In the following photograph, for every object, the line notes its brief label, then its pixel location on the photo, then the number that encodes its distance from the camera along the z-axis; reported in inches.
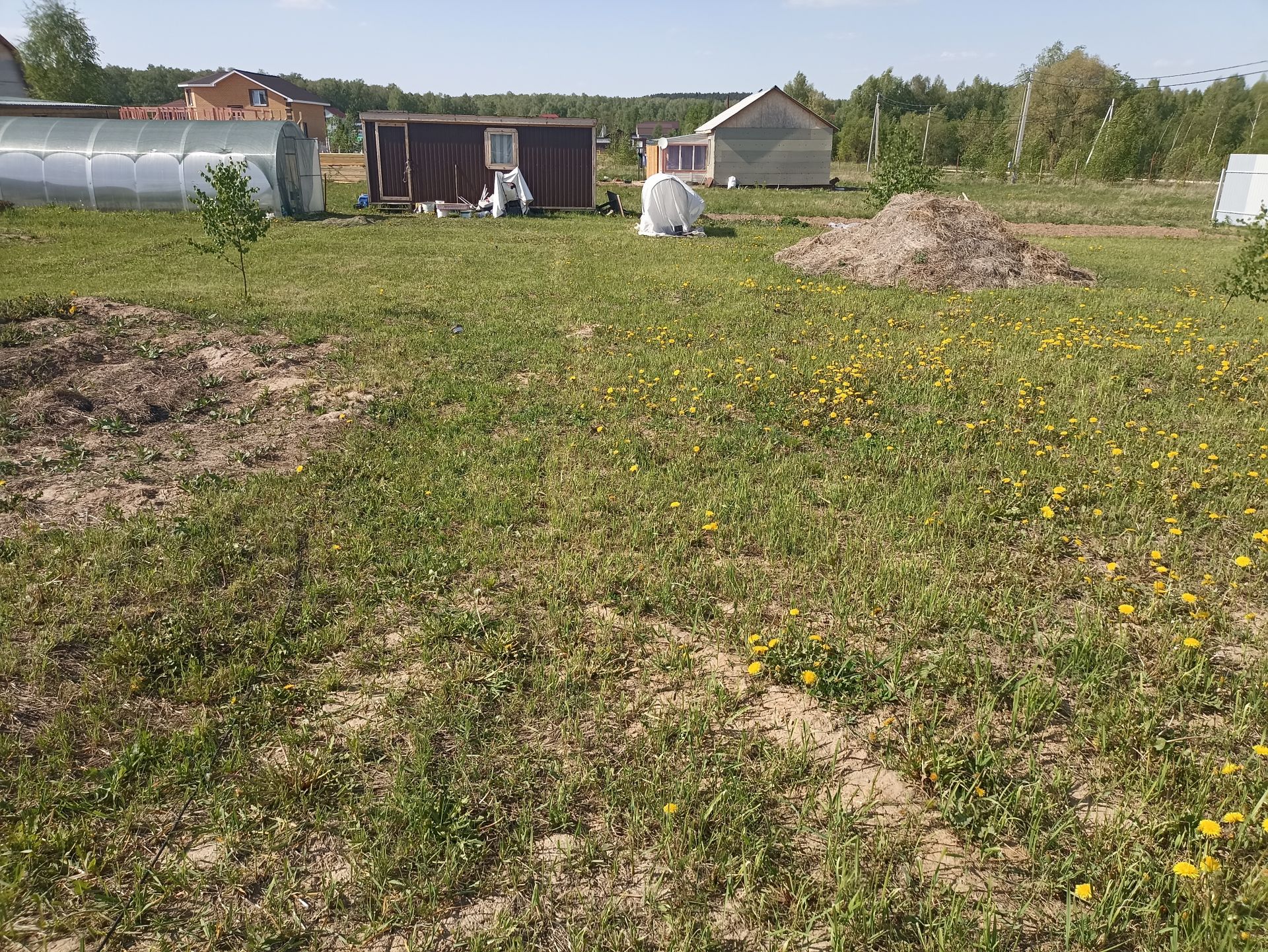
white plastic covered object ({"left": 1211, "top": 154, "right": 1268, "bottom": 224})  1112.8
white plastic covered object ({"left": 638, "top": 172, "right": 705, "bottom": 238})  878.4
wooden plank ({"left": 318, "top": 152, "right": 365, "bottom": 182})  1350.9
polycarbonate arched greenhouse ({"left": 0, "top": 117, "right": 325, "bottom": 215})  908.0
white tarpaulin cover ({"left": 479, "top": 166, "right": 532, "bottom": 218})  1062.4
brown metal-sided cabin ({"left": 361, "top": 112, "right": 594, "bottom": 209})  1062.4
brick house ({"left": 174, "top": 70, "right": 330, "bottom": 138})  2431.1
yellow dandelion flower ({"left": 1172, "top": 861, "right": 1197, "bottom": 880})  100.0
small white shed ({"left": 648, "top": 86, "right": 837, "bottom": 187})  1606.8
